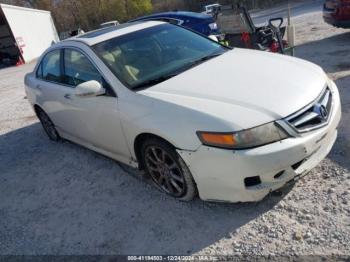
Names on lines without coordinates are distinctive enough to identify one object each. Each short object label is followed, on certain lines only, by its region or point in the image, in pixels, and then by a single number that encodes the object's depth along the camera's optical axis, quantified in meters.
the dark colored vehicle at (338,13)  8.59
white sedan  2.90
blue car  9.05
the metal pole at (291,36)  6.60
